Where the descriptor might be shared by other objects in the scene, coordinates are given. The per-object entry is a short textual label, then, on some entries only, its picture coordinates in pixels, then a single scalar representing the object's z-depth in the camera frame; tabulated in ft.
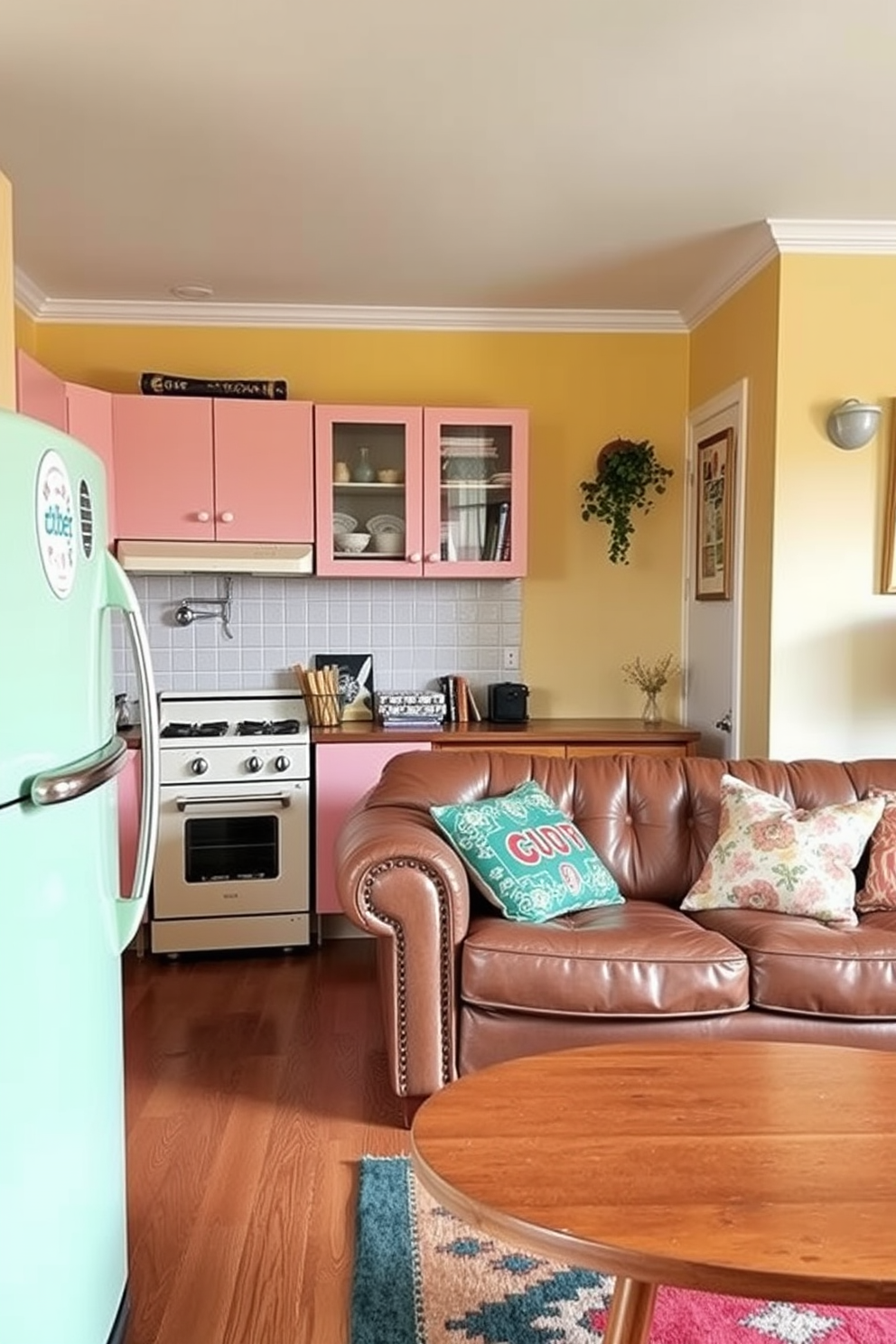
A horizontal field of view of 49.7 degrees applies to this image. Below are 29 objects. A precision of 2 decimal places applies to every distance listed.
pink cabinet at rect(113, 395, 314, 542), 12.21
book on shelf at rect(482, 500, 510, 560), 12.92
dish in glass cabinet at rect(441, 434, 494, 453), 12.97
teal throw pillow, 8.33
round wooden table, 3.76
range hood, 12.25
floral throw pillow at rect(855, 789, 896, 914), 8.74
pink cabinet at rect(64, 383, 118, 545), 11.66
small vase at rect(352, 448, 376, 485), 12.89
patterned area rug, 5.54
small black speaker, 13.37
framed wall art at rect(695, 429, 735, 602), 12.27
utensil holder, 12.85
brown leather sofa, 7.60
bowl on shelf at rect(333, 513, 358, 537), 12.81
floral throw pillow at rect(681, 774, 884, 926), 8.54
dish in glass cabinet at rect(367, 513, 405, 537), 12.96
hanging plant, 13.37
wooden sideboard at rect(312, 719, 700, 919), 12.10
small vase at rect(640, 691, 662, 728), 13.79
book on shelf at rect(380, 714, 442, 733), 12.68
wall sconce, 10.49
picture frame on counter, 13.64
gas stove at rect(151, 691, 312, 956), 11.88
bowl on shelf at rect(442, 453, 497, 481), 13.00
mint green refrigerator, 3.92
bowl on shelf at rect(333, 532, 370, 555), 12.79
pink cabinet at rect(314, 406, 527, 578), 12.75
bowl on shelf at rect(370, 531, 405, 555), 12.95
